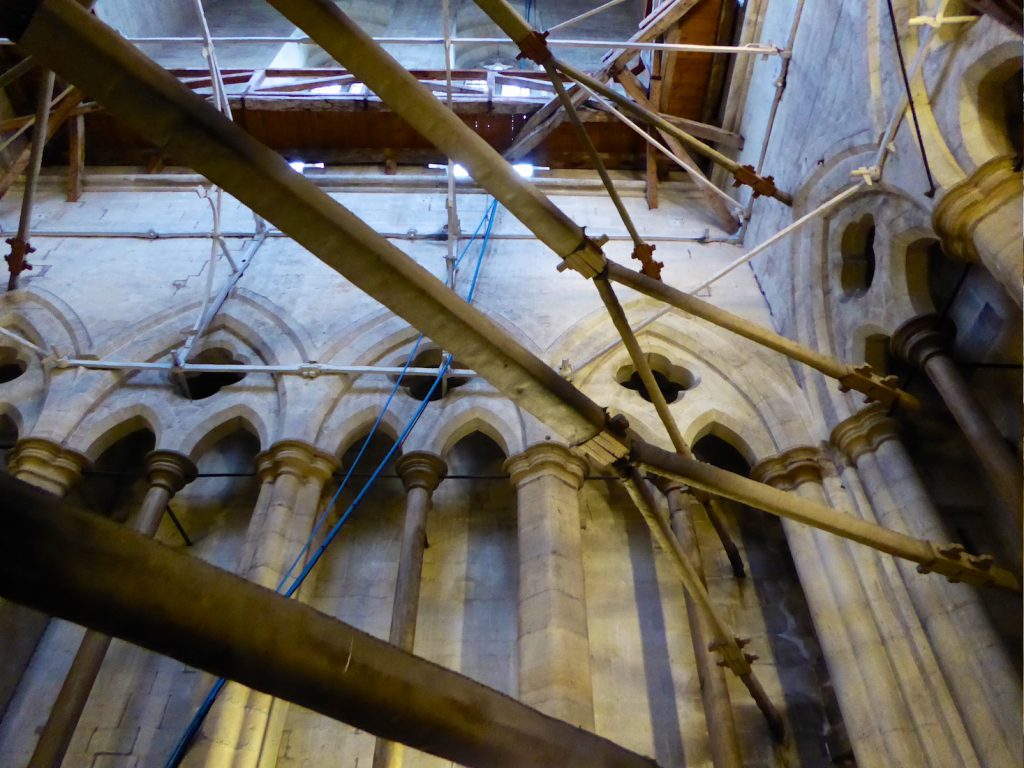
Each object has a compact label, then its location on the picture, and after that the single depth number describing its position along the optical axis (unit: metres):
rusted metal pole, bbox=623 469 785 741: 4.04
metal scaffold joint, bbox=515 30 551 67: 4.70
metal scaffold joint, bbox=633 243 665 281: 6.05
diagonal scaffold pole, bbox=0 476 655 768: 1.54
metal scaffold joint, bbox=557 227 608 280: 3.94
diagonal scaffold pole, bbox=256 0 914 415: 3.29
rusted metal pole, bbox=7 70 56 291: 6.43
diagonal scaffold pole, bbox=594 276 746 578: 4.11
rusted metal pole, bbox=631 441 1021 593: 3.86
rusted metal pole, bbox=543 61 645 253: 4.62
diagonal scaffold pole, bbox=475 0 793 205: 4.28
